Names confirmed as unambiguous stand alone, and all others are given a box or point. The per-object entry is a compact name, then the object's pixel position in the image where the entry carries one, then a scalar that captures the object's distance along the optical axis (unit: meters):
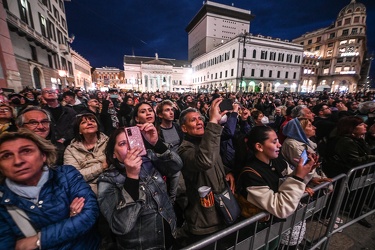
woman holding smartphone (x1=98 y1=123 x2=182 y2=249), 1.38
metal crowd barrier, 1.56
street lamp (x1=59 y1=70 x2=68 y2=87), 22.62
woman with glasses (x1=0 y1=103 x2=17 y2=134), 3.24
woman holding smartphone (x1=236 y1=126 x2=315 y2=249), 1.56
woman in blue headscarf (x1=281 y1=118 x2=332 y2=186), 2.57
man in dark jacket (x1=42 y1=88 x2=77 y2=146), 4.05
